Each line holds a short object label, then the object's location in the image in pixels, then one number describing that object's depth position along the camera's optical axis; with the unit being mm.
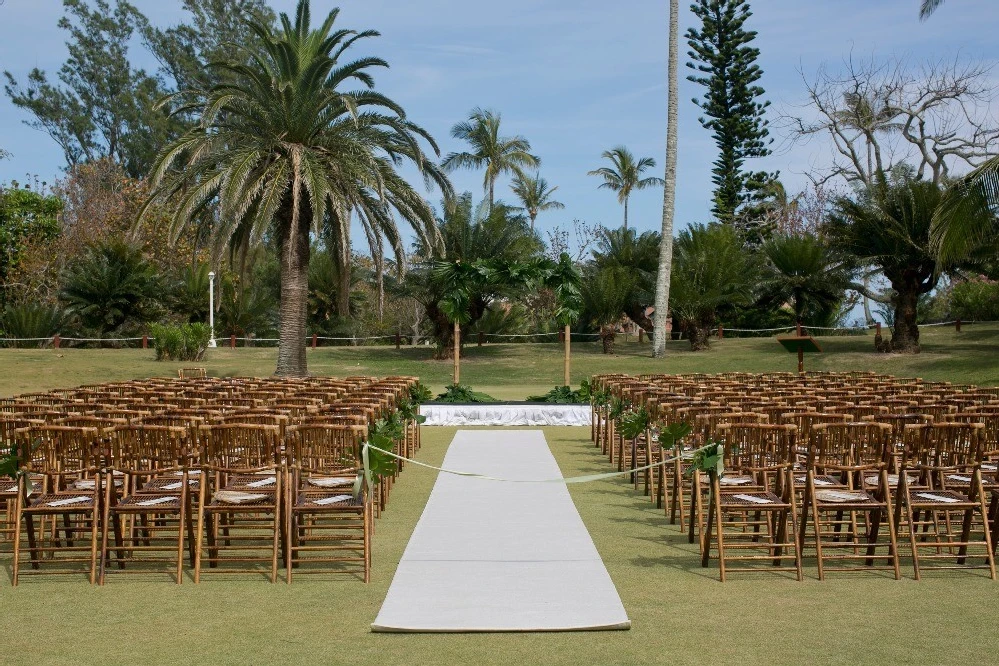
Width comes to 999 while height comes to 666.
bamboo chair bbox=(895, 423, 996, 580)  7336
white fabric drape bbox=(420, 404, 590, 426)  20281
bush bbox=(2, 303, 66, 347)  38125
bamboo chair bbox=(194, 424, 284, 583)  7363
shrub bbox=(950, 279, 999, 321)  42594
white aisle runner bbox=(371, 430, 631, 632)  6102
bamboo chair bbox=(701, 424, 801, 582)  7262
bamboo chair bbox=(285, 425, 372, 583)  7289
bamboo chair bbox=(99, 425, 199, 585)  7207
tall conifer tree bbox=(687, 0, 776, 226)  51938
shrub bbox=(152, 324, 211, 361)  32625
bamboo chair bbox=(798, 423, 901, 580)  7270
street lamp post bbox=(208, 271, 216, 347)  38731
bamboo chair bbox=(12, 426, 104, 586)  7262
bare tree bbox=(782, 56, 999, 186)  46406
